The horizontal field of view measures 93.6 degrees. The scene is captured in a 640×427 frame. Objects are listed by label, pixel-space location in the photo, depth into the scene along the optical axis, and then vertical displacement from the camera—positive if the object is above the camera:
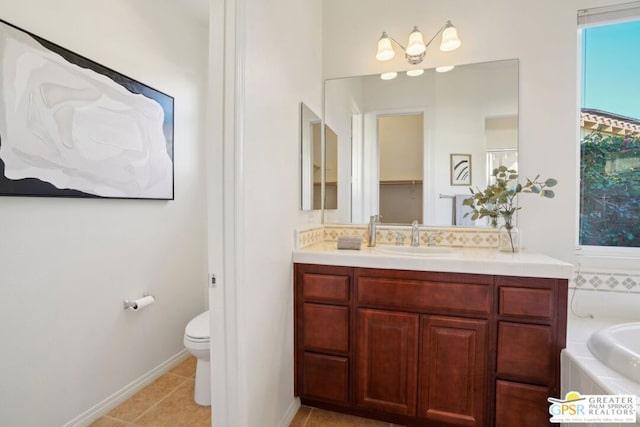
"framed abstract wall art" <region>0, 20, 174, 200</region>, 1.34 +0.44
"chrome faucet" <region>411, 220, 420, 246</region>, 2.03 -0.17
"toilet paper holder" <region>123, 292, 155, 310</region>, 1.91 -0.61
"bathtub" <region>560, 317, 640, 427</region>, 1.16 -0.65
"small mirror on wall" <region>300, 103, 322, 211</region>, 1.91 +0.34
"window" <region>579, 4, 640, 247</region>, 1.86 +0.51
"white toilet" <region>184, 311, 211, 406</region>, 1.80 -0.90
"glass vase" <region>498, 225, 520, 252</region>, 1.81 -0.18
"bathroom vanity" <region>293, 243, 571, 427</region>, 1.41 -0.64
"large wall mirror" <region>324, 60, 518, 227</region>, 1.97 +0.50
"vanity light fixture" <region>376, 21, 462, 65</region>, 1.93 +1.10
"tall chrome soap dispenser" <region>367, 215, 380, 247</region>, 2.09 -0.16
